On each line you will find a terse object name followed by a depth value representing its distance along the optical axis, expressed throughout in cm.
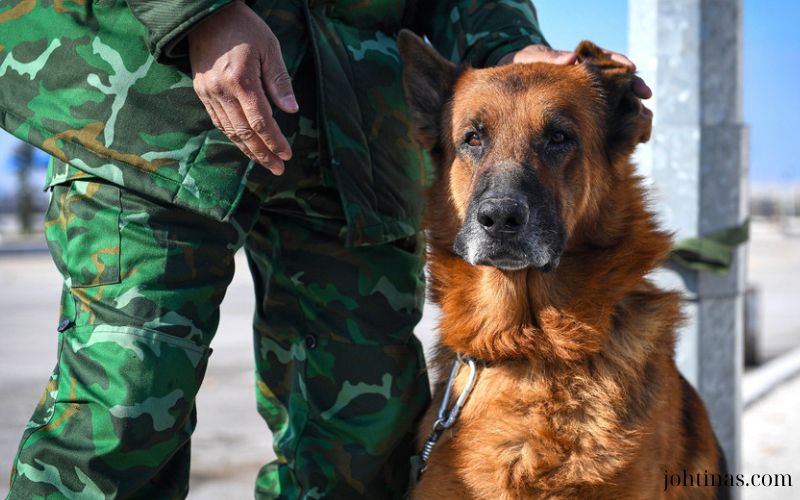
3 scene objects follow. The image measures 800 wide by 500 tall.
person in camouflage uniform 182
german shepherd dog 226
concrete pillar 334
